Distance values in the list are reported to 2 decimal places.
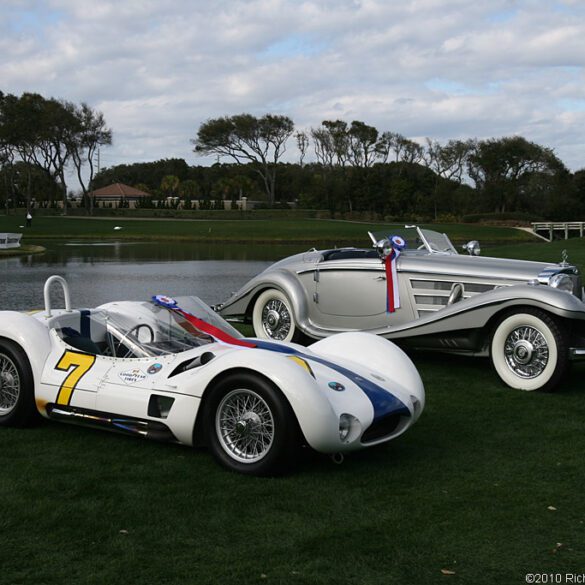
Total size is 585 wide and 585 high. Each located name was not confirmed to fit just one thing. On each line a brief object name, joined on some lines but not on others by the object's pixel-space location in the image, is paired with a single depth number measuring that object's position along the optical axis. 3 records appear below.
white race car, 5.11
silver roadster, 7.89
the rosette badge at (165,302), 6.32
